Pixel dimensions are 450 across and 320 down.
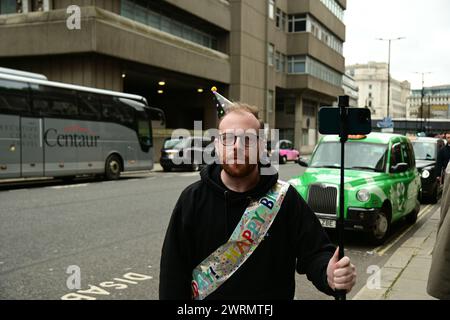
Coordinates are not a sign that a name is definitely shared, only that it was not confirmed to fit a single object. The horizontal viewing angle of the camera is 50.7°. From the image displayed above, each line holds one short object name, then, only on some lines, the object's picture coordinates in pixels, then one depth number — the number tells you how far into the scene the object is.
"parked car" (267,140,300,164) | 36.44
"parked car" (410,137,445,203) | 13.41
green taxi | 7.76
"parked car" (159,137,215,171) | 25.38
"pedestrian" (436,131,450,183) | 11.66
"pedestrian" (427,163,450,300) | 2.40
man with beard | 2.21
